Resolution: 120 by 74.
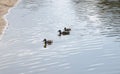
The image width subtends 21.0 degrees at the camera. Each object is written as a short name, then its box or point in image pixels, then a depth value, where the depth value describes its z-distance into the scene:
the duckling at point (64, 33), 38.62
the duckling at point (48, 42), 34.34
